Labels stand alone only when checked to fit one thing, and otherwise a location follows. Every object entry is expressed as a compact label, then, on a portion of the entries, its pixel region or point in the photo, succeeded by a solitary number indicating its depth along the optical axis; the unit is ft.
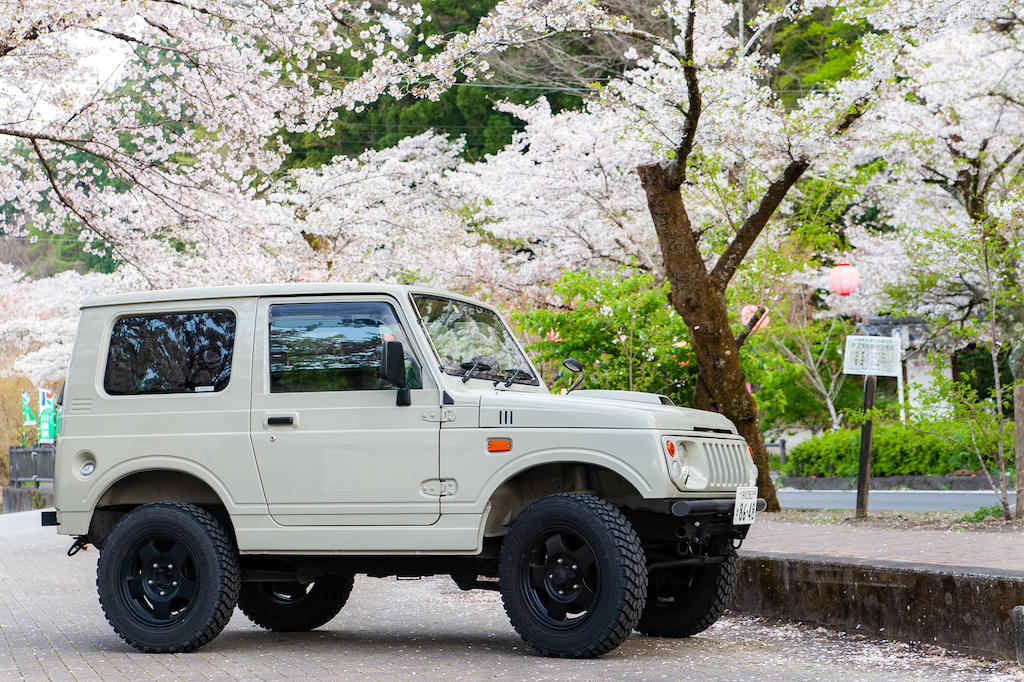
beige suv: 21.15
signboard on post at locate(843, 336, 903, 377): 42.78
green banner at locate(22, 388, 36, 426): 115.75
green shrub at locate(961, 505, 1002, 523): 41.63
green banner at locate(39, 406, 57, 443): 108.88
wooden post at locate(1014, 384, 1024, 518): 39.65
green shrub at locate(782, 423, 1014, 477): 73.46
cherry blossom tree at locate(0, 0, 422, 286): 47.32
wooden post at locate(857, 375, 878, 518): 44.91
